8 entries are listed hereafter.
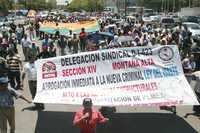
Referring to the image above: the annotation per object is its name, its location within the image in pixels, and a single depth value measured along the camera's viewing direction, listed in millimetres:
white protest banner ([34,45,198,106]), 13328
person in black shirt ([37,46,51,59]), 17641
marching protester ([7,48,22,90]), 18656
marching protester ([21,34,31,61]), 27625
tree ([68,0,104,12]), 172000
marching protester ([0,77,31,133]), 11141
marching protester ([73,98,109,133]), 9664
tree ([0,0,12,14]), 111175
